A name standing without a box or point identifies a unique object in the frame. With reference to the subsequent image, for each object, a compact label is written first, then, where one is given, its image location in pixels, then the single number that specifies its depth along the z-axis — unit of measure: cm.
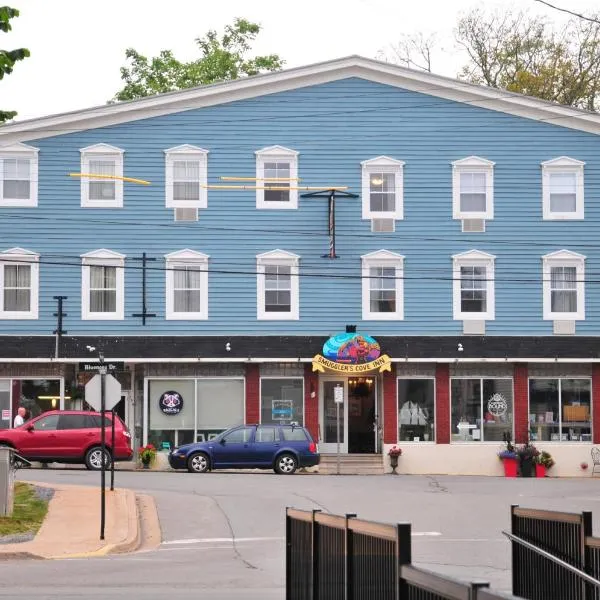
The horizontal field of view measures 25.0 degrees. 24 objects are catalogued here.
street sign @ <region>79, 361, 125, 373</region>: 2505
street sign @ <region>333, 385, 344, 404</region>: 3997
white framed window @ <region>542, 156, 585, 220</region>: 4297
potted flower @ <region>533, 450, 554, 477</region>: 4169
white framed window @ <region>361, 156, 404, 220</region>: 4253
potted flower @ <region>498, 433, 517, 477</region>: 4172
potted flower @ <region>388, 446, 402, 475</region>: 4169
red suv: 3822
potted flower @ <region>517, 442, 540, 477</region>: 4141
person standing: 4081
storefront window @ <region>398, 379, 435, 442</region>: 4266
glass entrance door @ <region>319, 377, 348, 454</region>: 4300
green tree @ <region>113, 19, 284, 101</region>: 6003
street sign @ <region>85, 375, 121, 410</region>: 2339
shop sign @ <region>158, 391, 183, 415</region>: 4247
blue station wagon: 3866
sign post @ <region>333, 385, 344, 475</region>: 4003
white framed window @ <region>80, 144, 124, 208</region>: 4231
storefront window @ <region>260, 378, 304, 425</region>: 4266
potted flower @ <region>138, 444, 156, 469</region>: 4119
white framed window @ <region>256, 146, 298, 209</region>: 4250
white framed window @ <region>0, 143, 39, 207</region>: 4203
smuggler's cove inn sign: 4156
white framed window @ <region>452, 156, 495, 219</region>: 4275
